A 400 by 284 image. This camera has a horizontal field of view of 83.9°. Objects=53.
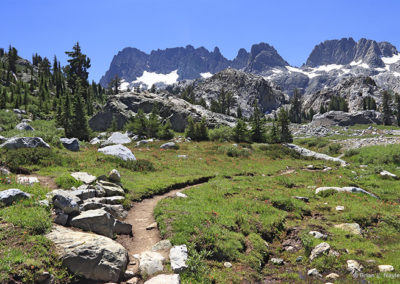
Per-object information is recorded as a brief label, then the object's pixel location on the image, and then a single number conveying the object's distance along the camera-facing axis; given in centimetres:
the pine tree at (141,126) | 5609
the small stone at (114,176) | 1722
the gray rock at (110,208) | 1162
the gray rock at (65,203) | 1048
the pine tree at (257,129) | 5791
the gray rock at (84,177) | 1561
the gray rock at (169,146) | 4173
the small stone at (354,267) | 884
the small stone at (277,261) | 1027
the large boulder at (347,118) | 10749
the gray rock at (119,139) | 4675
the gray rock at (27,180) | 1376
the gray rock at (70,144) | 3023
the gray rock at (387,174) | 2619
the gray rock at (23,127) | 3457
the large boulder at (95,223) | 1006
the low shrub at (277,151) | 4383
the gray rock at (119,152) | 2687
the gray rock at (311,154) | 4275
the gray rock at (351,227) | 1244
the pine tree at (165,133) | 5366
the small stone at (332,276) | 869
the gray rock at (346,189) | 1960
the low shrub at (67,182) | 1471
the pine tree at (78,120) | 4725
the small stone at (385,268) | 869
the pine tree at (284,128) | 6134
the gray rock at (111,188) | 1513
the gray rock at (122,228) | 1103
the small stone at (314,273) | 905
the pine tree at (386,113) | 10456
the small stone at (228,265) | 930
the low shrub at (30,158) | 1701
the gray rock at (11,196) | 1023
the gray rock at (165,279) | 751
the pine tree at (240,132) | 5428
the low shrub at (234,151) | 4066
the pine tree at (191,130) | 5516
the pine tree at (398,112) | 11184
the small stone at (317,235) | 1184
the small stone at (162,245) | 978
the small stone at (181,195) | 1683
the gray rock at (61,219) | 998
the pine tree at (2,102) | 6739
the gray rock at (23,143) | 2005
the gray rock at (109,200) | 1265
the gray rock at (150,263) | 823
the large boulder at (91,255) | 761
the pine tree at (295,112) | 15442
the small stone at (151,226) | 1200
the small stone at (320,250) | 1018
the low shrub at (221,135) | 5452
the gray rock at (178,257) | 827
